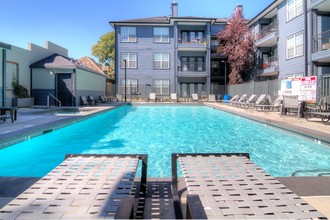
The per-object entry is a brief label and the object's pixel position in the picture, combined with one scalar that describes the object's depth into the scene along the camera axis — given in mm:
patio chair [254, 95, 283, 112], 13836
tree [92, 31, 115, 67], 45156
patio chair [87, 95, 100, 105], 19691
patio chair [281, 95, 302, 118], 10576
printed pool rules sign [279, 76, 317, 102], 10345
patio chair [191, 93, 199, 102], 26405
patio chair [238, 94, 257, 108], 15708
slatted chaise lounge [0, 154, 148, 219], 1497
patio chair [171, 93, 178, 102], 26266
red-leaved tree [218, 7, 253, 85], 24781
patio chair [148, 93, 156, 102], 26672
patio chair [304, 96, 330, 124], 9241
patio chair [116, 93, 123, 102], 27062
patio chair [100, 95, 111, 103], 22286
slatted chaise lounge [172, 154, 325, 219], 1490
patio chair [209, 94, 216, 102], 25911
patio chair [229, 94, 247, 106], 18208
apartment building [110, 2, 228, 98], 27734
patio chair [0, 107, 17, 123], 8847
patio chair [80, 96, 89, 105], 18672
